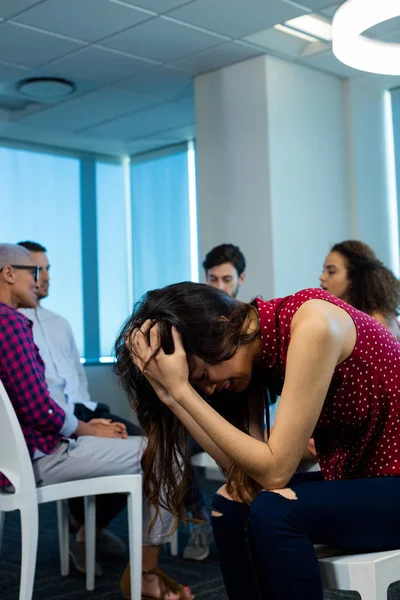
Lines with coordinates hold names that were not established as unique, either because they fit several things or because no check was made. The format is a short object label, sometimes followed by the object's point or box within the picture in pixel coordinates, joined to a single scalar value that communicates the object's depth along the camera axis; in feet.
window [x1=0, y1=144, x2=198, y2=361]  23.68
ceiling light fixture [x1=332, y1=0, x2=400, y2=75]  10.48
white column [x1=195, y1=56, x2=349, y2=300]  17.08
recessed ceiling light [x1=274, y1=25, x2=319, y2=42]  16.34
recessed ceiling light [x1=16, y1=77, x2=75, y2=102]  18.54
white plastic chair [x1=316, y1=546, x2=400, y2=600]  4.86
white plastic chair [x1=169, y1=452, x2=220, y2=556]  10.56
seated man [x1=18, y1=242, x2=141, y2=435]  11.68
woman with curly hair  11.10
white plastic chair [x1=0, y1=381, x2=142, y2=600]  7.80
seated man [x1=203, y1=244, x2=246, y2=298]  14.14
